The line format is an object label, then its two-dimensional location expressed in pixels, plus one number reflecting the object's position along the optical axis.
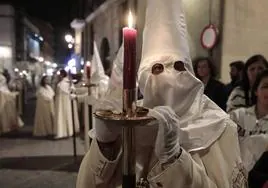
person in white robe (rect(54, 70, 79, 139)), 11.17
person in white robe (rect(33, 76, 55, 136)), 11.64
